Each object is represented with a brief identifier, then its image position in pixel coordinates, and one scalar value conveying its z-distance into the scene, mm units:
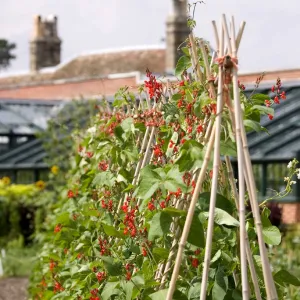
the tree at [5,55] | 73507
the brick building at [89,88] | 16672
